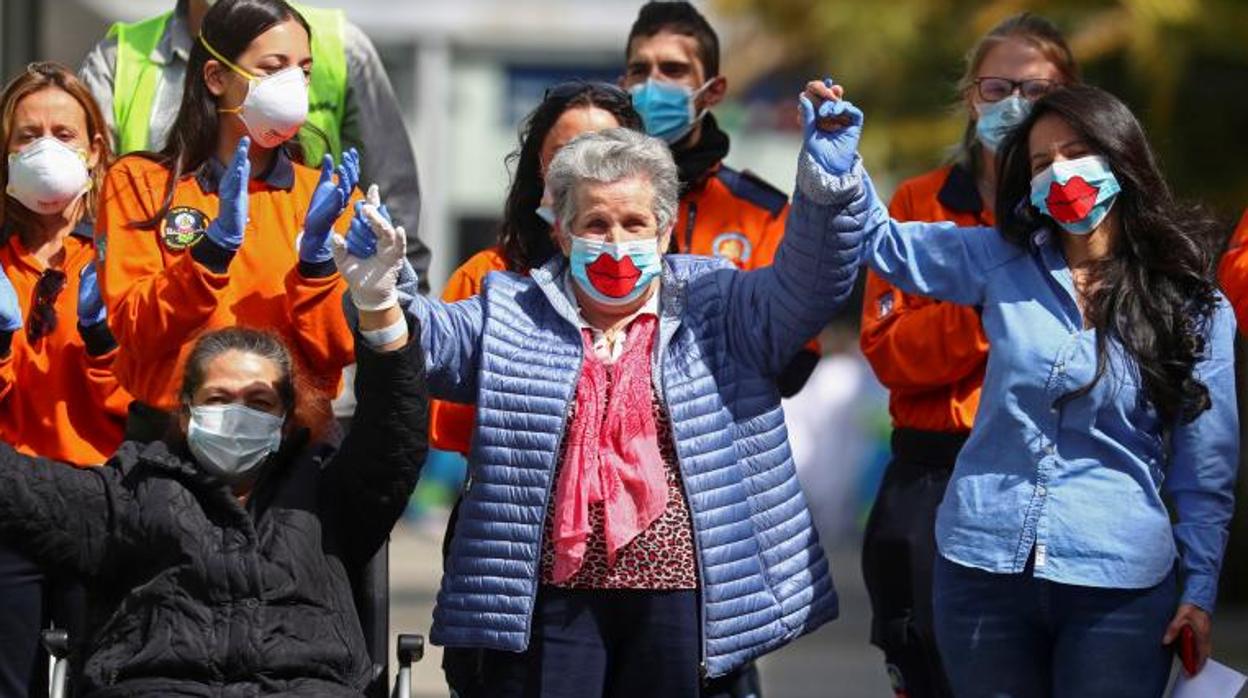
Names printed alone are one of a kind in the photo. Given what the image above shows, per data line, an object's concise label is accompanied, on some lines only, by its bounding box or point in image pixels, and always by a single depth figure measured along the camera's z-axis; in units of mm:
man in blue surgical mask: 13508
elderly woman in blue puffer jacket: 10937
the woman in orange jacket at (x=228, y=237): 11367
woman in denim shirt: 10812
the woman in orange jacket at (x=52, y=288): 12172
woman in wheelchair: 10758
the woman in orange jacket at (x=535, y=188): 12305
